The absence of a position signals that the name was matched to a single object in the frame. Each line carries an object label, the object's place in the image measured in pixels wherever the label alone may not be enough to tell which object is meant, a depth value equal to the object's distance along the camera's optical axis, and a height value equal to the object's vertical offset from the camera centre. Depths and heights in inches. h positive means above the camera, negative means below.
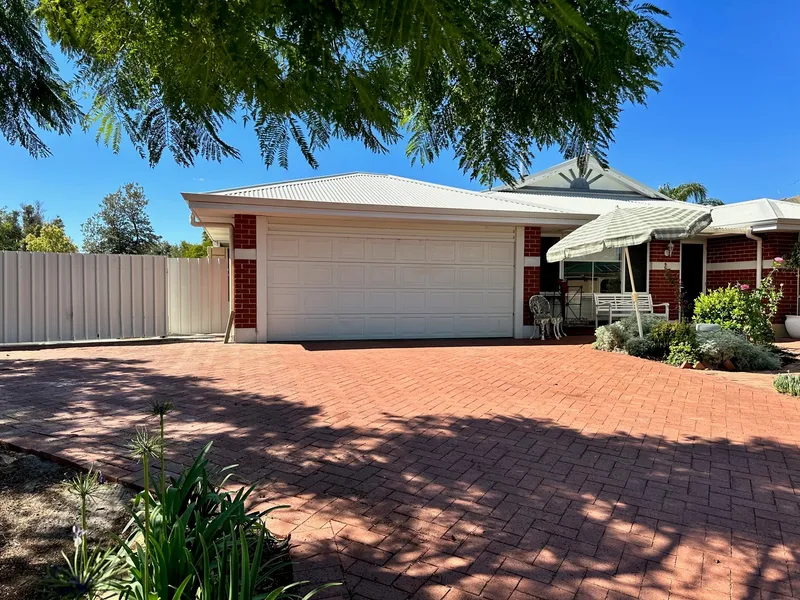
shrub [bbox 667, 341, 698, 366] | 313.0 -42.1
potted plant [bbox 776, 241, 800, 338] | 444.3 -24.4
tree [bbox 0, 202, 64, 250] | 1254.9 +188.0
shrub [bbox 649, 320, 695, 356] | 326.6 -31.3
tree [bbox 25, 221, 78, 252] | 1131.9 +107.9
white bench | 465.7 -14.9
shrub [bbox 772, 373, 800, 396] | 235.0 -46.6
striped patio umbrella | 319.6 +42.9
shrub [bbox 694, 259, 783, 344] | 347.6 -14.5
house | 399.9 +27.8
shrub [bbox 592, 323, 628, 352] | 368.5 -37.7
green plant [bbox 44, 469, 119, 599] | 56.2 -39.9
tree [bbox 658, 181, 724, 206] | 1267.2 +258.5
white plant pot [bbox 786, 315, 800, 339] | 443.2 -32.3
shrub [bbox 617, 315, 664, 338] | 363.7 -27.1
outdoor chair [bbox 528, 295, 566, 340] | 440.1 -23.0
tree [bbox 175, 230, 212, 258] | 1328.9 +115.0
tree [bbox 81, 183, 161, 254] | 1160.2 +150.9
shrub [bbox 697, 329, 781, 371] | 306.8 -40.9
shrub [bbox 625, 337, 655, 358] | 343.0 -41.0
